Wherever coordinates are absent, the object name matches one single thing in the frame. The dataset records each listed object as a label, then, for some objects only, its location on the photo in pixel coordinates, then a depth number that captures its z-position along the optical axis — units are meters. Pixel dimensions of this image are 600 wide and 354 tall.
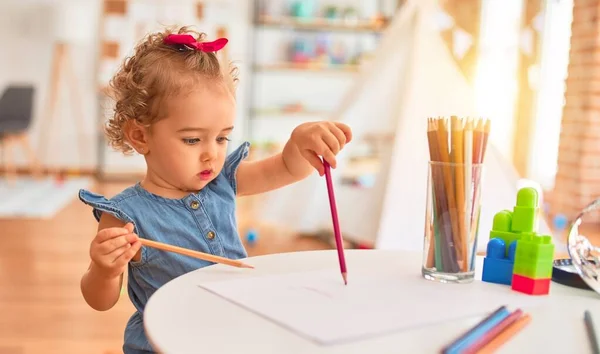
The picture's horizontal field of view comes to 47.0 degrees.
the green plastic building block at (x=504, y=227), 0.75
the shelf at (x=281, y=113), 5.38
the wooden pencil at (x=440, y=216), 0.71
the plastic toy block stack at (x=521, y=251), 0.68
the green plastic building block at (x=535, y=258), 0.68
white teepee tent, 2.49
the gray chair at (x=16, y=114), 4.47
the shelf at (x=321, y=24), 5.29
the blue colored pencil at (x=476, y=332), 0.50
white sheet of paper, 0.55
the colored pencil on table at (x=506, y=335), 0.51
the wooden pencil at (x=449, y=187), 0.71
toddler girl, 0.86
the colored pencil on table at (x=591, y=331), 0.52
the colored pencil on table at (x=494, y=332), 0.50
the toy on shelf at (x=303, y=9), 5.32
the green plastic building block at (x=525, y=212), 0.74
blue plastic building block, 0.72
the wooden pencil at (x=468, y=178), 0.70
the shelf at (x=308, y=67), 5.34
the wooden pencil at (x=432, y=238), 0.72
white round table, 0.50
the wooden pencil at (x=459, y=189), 0.70
